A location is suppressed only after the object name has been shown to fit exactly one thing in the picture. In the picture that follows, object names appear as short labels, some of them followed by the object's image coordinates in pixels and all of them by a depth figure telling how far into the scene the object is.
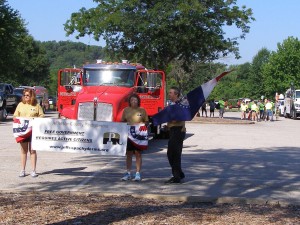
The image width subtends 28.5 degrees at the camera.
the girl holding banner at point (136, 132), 11.03
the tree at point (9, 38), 40.31
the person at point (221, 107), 44.17
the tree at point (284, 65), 85.75
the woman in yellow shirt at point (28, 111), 11.42
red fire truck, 16.16
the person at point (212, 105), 46.78
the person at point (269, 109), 45.12
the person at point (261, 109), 45.78
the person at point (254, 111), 43.09
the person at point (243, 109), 45.55
